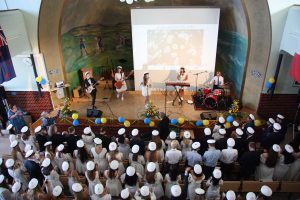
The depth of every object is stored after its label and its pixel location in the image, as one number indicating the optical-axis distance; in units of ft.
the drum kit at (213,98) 31.86
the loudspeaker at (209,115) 30.09
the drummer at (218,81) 33.14
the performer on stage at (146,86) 31.81
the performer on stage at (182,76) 33.37
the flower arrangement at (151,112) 29.17
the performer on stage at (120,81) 34.17
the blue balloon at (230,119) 27.45
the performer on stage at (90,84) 31.37
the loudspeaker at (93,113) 31.19
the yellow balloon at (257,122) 27.40
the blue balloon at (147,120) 27.76
